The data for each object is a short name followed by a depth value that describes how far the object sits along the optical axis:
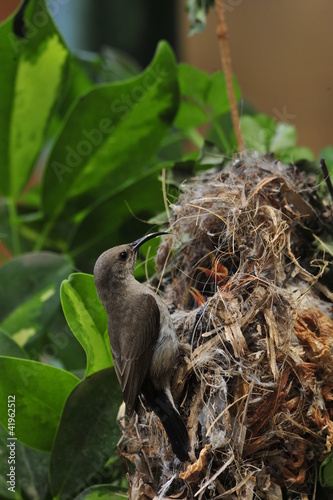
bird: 2.25
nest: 2.24
